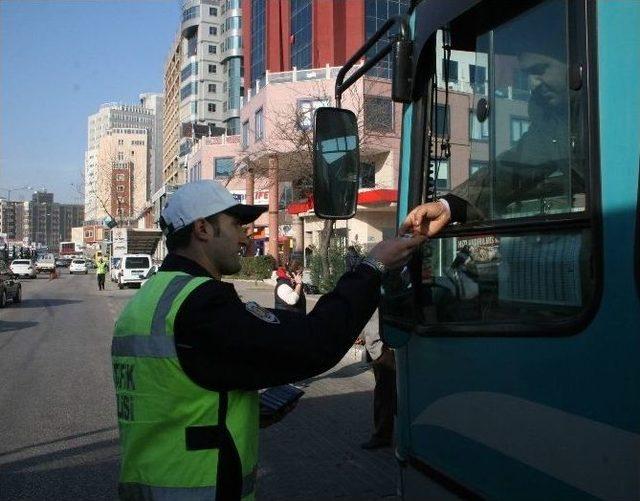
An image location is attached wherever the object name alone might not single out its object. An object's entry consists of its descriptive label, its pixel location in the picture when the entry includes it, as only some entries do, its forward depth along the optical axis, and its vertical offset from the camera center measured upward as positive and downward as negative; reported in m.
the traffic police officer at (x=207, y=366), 1.81 -0.28
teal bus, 1.59 +0.04
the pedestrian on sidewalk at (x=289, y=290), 9.20 -0.36
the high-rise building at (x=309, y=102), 27.15 +9.04
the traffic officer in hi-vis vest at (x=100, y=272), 33.99 -0.34
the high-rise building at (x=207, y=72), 86.12 +26.78
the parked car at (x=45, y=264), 57.96 +0.14
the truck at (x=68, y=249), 108.69 +2.69
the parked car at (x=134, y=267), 35.44 -0.10
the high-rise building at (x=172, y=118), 102.41 +25.38
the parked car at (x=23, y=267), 49.55 -0.10
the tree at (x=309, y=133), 23.66 +5.76
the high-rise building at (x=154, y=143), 150.10 +29.68
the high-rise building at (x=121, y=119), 175.38 +39.57
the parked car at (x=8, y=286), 23.11 -0.75
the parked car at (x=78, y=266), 65.14 -0.06
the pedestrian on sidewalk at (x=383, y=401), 6.39 -1.33
